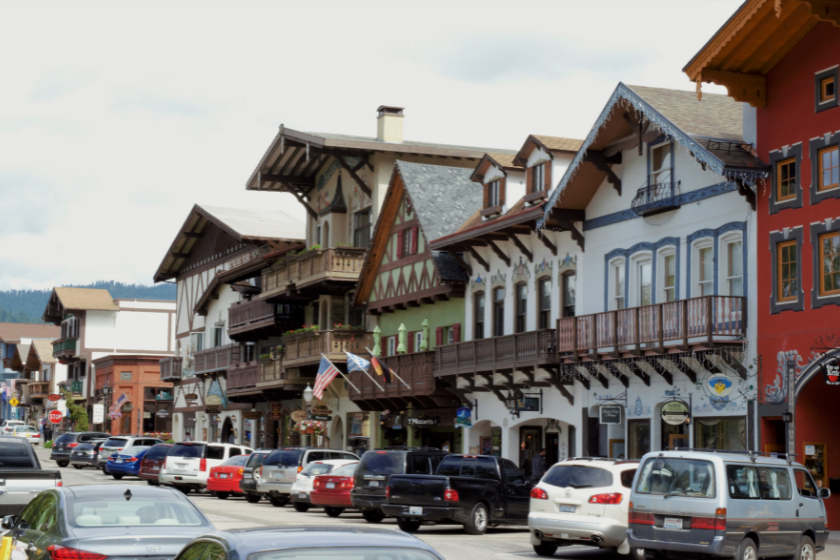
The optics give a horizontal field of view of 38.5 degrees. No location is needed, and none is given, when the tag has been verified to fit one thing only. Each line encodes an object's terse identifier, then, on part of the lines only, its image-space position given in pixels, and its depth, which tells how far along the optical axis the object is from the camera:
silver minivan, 16.44
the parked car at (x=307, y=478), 28.78
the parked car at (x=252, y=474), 32.88
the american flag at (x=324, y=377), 39.94
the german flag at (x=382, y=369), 38.28
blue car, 43.75
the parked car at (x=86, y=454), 51.16
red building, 24.27
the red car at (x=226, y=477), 35.03
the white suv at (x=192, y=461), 36.69
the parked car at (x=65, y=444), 53.44
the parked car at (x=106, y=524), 10.69
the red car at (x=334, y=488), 27.81
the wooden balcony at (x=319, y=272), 44.78
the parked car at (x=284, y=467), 31.06
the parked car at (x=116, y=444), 47.09
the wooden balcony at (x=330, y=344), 43.84
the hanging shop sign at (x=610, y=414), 30.11
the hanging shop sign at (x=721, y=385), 25.99
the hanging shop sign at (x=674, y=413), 27.44
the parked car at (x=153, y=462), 39.31
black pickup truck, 23.12
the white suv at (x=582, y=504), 18.59
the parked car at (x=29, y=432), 78.91
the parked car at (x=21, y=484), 18.12
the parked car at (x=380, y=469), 25.44
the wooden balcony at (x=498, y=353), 31.94
